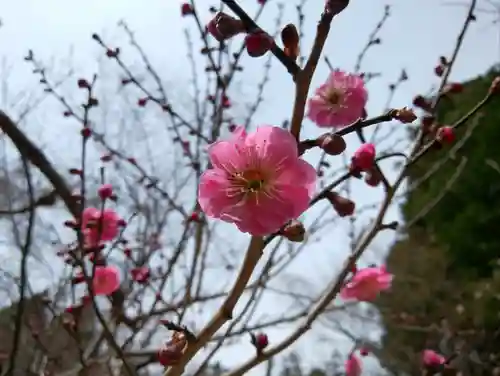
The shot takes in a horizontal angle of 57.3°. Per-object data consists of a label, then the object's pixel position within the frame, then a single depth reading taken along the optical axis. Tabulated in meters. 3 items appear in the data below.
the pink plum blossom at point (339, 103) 0.15
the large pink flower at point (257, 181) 0.10
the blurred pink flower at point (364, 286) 0.19
